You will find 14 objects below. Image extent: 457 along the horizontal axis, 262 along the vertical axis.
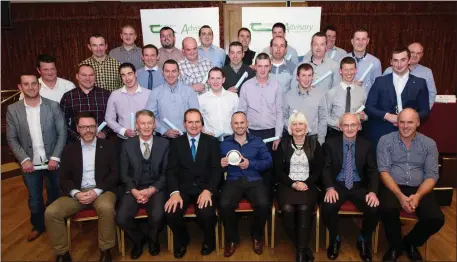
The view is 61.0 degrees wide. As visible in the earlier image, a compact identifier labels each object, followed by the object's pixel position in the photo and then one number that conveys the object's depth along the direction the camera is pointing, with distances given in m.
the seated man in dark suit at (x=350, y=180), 3.37
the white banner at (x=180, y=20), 6.22
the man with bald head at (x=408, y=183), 3.26
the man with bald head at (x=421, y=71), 4.27
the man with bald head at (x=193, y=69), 4.50
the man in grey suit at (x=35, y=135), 3.75
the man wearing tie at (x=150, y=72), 4.36
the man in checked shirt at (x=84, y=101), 4.00
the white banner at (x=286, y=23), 6.20
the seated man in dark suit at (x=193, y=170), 3.52
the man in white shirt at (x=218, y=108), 4.08
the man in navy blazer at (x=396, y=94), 3.86
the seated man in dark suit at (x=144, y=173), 3.44
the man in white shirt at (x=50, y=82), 4.11
